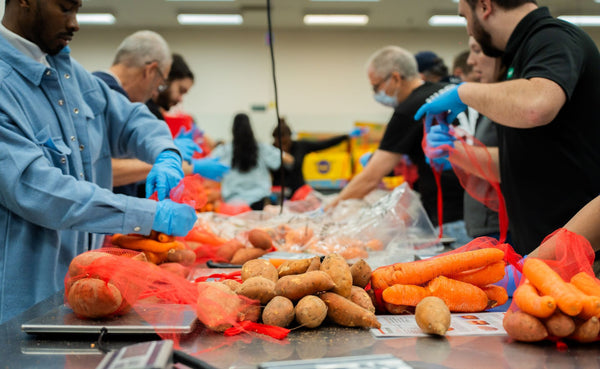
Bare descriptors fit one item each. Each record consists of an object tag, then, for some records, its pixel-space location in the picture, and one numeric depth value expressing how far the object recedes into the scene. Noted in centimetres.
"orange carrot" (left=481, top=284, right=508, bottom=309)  114
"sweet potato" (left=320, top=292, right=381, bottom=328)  99
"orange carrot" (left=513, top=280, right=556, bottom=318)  88
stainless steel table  84
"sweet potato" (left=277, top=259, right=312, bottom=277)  112
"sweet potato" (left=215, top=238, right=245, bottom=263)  174
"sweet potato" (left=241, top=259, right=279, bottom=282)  111
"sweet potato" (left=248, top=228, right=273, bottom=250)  177
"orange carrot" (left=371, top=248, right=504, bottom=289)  111
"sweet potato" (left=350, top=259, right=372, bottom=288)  114
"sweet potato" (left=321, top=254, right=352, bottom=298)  104
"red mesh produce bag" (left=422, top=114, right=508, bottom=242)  184
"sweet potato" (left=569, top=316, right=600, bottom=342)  88
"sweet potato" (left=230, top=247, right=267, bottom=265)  168
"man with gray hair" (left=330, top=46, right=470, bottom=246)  272
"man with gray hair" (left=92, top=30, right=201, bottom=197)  253
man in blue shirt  138
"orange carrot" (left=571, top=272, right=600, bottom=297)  94
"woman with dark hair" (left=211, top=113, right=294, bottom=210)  492
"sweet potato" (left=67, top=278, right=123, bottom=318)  96
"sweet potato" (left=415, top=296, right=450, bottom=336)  93
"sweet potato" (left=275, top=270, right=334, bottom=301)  100
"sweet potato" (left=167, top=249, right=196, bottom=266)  151
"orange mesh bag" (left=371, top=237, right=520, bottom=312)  110
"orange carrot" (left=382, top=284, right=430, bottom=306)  109
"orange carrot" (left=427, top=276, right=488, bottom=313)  110
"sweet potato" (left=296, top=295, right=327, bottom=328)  97
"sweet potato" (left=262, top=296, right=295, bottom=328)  97
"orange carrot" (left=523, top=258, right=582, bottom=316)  87
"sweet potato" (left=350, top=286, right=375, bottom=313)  105
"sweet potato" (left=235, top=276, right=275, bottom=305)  103
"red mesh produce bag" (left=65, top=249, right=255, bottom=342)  97
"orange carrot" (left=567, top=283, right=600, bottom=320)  88
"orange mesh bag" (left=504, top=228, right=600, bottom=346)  88
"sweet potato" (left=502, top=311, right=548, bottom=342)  89
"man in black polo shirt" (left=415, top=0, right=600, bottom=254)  146
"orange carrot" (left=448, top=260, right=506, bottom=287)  113
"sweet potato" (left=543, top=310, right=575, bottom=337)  88
